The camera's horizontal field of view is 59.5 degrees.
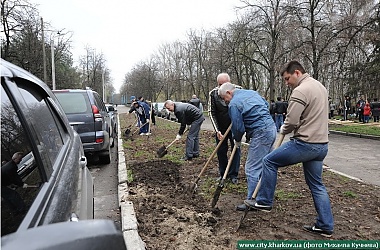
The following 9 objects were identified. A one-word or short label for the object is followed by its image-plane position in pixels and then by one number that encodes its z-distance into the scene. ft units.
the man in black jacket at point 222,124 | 18.17
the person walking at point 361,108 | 78.69
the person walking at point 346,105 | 83.17
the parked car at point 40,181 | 3.17
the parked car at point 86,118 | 22.59
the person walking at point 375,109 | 77.25
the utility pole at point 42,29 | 77.73
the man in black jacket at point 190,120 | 25.68
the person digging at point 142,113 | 47.32
